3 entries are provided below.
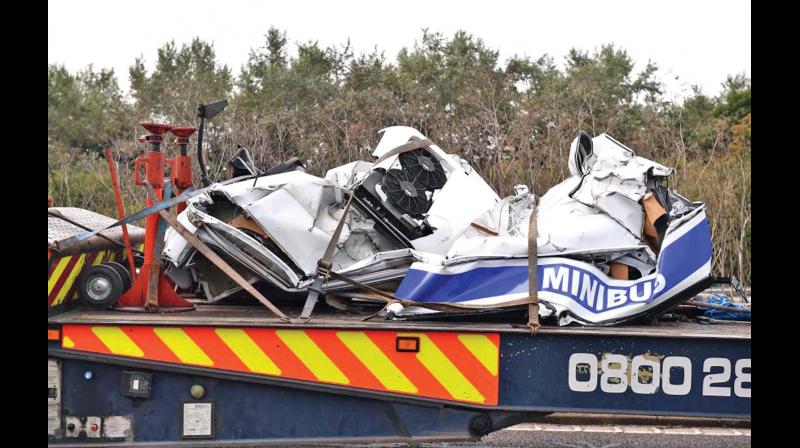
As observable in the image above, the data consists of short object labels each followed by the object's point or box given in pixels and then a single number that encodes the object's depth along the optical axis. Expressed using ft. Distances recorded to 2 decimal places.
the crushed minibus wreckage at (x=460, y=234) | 25.29
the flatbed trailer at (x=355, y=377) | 23.71
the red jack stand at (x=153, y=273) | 27.30
